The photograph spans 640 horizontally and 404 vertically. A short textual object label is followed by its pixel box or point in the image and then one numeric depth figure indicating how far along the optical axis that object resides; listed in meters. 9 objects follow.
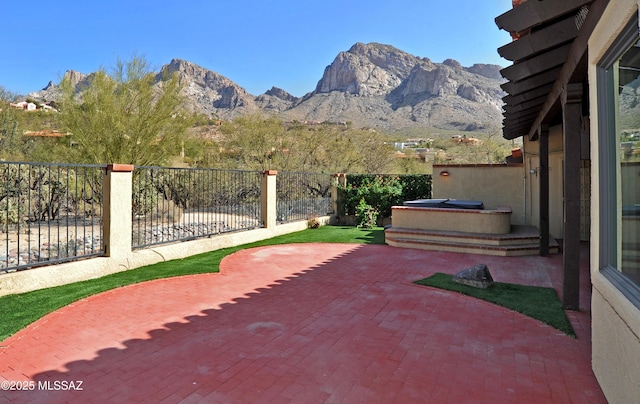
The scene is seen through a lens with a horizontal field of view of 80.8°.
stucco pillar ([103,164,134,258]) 7.27
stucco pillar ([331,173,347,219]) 16.89
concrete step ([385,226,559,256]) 9.75
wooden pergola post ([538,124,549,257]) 8.48
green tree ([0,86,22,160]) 20.73
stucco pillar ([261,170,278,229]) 12.45
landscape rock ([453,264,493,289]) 6.54
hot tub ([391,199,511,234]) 10.37
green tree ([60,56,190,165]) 15.41
